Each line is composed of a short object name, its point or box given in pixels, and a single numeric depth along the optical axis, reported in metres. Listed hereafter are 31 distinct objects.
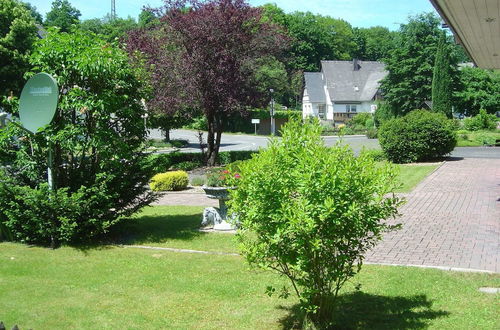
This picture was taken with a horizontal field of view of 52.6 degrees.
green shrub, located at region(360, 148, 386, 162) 26.45
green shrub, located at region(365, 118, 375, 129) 60.59
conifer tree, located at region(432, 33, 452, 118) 48.91
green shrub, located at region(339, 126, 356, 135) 58.80
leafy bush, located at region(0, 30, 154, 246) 9.52
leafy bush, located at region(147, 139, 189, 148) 42.91
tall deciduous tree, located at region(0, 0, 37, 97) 25.73
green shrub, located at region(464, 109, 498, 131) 46.69
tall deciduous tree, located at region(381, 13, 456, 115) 52.09
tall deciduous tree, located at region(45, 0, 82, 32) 97.93
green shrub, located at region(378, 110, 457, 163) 24.86
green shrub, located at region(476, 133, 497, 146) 35.66
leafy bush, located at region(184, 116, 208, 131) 45.72
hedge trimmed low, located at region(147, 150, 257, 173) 26.52
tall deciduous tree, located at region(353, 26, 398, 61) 109.31
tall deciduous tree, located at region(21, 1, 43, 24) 85.65
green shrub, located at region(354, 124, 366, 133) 60.52
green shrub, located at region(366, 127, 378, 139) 49.96
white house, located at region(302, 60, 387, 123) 76.25
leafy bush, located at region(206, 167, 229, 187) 11.02
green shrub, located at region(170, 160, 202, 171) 25.83
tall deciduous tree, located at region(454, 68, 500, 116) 53.66
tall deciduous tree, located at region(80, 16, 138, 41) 89.19
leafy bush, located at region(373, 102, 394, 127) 54.92
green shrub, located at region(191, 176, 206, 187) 21.04
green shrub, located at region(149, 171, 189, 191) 19.62
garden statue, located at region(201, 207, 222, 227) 11.59
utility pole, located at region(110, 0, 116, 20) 87.50
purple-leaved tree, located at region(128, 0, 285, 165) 23.16
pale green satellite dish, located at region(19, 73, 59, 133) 9.13
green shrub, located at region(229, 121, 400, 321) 4.61
